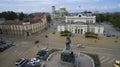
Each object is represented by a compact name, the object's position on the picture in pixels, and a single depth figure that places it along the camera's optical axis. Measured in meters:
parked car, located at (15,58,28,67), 15.40
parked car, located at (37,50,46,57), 18.54
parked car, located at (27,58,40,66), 15.55
